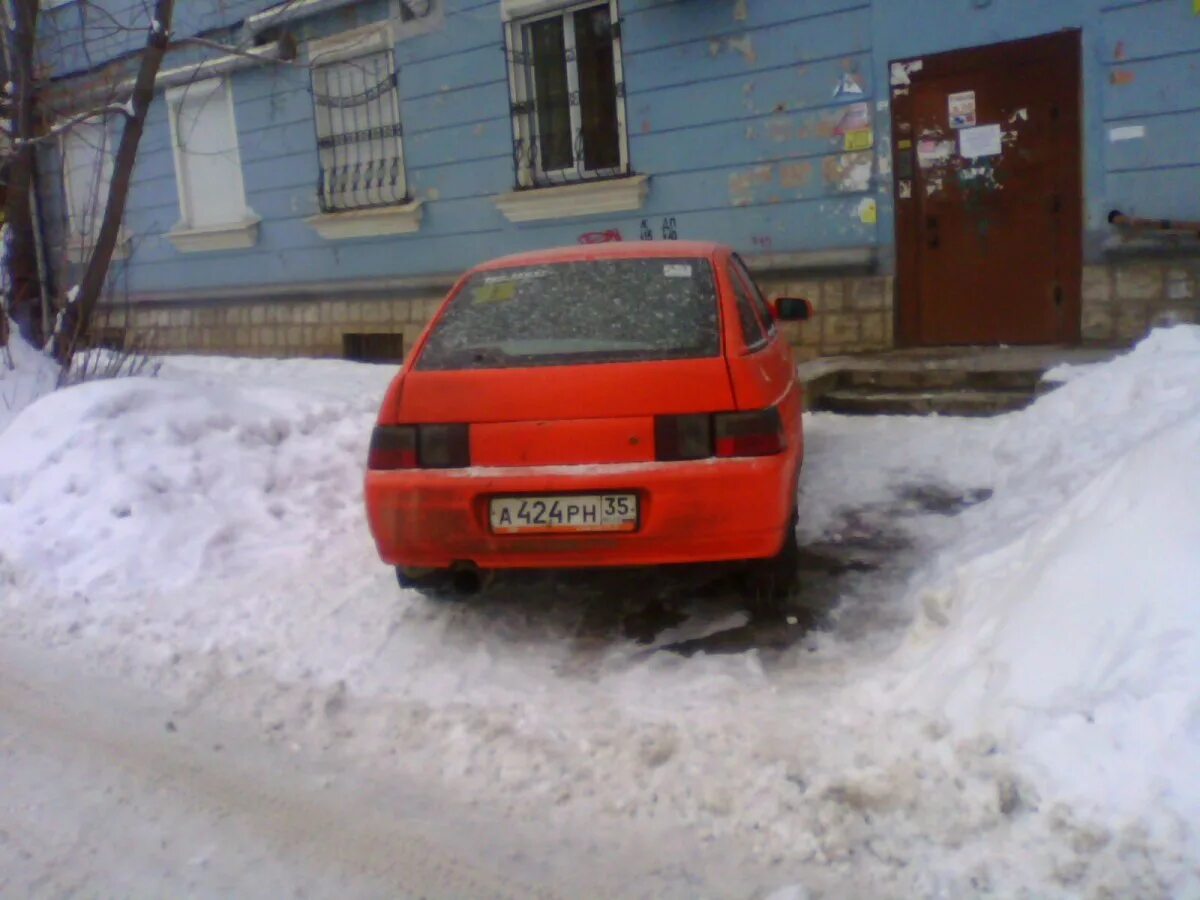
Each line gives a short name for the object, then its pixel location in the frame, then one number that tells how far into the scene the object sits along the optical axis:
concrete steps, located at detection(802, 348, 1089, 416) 7.11
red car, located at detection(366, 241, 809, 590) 3.80
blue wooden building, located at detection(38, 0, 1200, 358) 7.63
